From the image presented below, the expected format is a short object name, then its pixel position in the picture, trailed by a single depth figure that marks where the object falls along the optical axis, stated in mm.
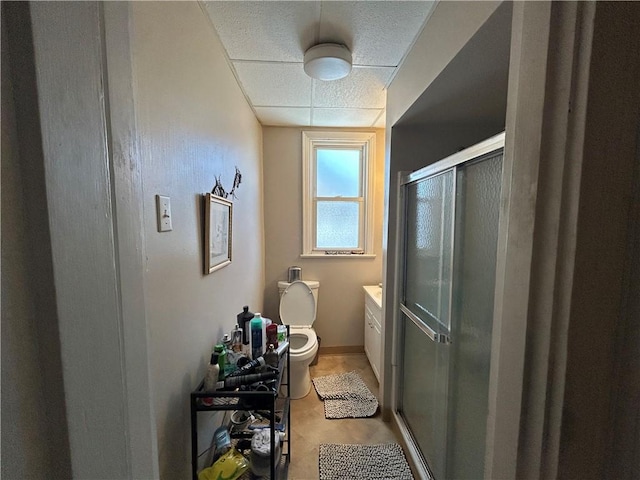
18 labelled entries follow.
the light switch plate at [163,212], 845
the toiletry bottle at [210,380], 1086
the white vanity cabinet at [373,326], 2171
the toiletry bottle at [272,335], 1512
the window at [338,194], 2713
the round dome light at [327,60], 1409
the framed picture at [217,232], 1220
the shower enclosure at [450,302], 1006
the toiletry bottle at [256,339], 1391
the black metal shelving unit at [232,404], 1034
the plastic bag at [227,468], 1047
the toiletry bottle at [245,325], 1415
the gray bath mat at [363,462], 1479
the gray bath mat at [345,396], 1962
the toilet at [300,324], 2080
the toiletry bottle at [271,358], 1330
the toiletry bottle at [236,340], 1337
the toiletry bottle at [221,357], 1169
